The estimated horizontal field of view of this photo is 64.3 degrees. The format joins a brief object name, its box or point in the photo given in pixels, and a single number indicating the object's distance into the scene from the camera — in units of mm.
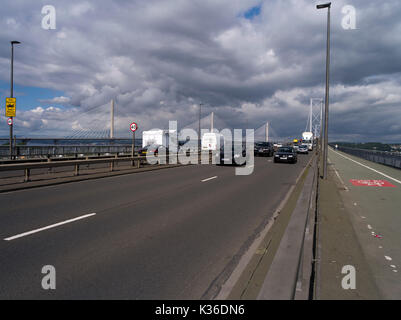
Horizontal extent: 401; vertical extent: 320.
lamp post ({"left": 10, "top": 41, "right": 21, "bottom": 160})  24522
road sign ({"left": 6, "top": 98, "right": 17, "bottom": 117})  22806
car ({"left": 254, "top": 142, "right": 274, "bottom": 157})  42938
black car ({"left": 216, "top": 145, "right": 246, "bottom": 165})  25381
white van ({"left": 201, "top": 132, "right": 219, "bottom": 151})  43144
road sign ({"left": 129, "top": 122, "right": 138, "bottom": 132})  22906
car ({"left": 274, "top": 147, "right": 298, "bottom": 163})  29547
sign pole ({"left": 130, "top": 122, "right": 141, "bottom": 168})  22862
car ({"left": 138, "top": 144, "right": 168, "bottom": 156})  26475
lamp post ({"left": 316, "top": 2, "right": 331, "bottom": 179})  17297
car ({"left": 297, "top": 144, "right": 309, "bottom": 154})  55125
